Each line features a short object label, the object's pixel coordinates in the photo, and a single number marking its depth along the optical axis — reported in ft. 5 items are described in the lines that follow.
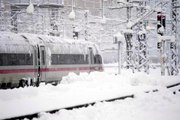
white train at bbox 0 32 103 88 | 64.54
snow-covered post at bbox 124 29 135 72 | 84.43
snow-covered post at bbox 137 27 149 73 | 89.15
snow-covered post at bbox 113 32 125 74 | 76.11
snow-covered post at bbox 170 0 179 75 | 90.83
